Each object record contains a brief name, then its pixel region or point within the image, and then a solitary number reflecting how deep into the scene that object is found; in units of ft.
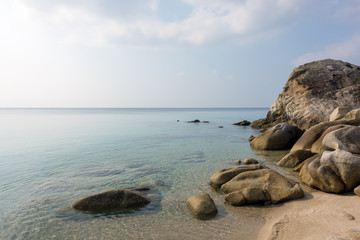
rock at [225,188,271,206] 26.62
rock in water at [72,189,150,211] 26.81
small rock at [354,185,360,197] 25.60
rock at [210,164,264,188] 33.40
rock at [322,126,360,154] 34.73
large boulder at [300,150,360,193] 26.86
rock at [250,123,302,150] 63.93
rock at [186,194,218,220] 24.52
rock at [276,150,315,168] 42.86
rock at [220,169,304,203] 26.99
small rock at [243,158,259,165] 47.65
